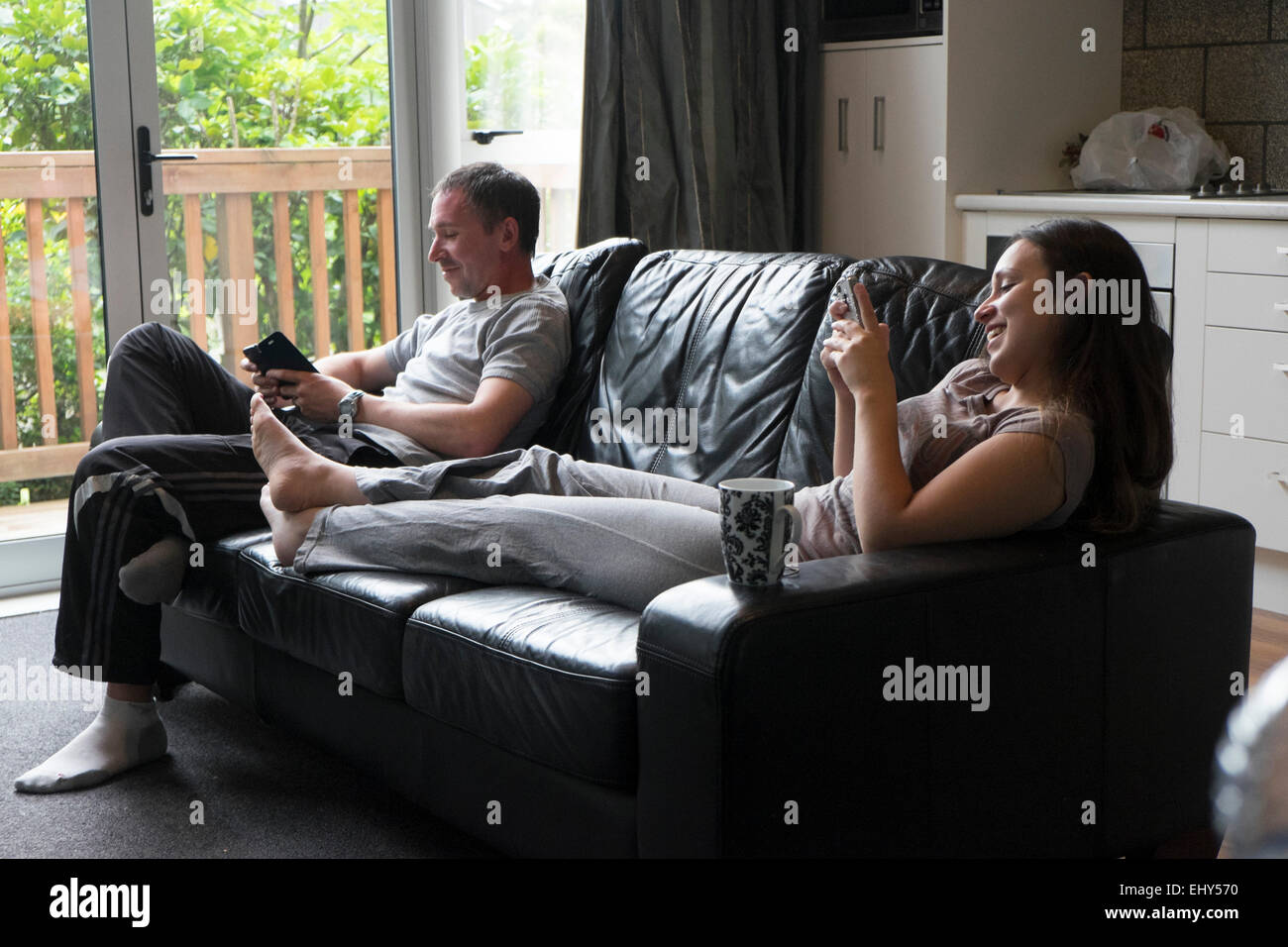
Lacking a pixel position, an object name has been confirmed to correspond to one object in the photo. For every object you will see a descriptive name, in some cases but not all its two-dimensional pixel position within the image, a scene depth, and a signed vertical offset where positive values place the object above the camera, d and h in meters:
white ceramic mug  1.46 -0.32
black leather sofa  1.45 -0.54
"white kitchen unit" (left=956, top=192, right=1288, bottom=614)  3.08 -0.28
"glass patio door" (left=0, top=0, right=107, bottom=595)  3.39 -0.10
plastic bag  3.62 +0.20
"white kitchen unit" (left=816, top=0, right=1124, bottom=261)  3.74 +0.34
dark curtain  3.83 +0.32
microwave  3.74 +0.60
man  2.28 -0.34
